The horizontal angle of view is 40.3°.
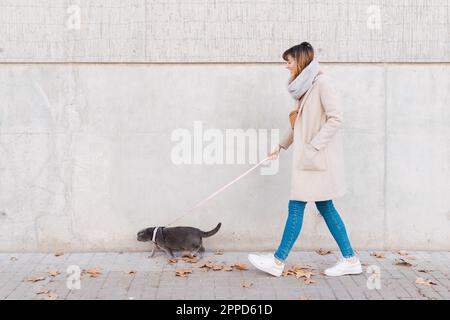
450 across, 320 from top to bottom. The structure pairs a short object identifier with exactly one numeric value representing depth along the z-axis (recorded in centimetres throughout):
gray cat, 583
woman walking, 512
